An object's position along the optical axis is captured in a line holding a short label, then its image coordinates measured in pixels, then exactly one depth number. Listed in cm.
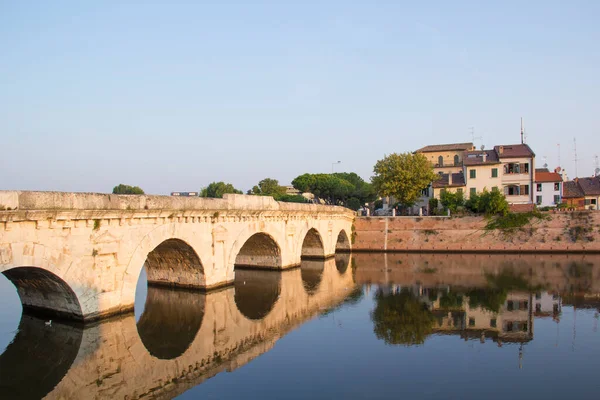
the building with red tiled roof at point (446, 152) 6856
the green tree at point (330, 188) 7862
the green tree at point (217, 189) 8675
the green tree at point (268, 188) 9256
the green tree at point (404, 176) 5188
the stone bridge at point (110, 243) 1477
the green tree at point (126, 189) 7729
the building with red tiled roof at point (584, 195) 5406
